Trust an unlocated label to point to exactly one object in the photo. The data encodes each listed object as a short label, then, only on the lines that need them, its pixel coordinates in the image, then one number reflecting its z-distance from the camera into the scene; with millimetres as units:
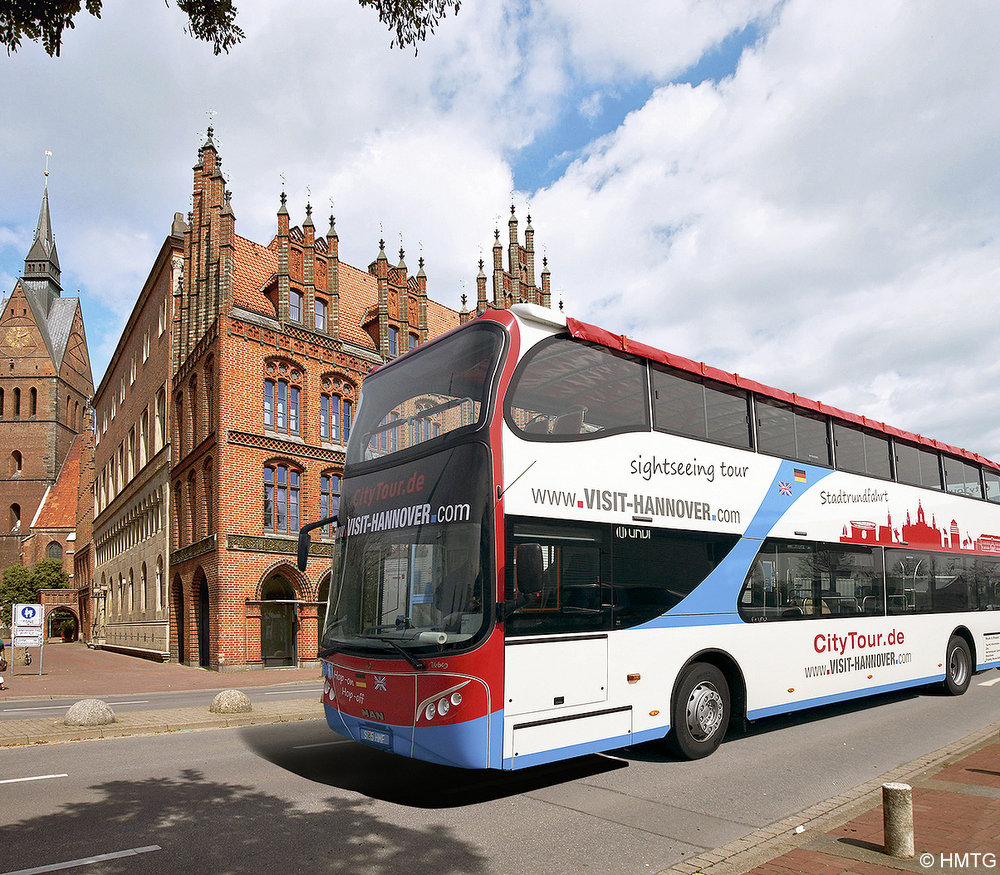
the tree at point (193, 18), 4609
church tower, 93812
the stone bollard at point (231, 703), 12430
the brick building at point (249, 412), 27891
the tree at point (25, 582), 79062
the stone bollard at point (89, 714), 11148
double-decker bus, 6156
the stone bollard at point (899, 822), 4688
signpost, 22422
